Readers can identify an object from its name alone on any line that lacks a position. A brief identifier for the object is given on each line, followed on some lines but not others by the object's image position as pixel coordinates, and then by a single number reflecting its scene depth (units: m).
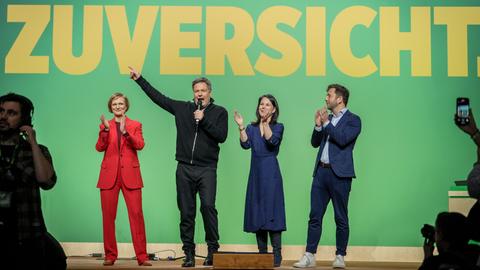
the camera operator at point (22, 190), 3.26
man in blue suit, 5.71
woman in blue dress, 5.77
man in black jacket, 5.74
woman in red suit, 6.03
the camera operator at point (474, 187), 3.72
